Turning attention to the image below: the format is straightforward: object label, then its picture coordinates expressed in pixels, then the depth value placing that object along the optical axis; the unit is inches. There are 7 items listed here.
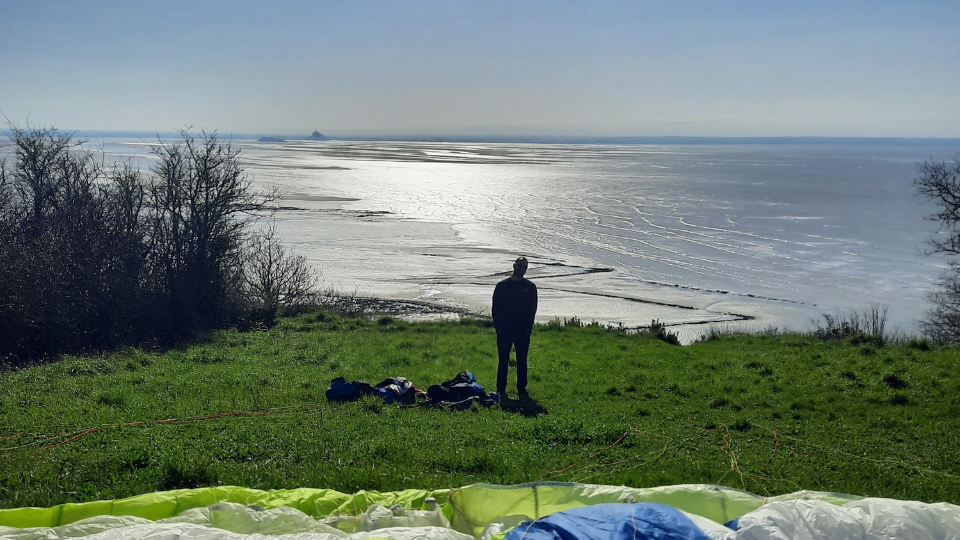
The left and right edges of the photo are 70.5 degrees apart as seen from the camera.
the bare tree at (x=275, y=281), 1000.9
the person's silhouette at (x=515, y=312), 393.7
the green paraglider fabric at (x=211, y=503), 212.1
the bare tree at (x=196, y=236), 857.5
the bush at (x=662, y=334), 695.7
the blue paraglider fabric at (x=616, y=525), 185.3
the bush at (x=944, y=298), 852.0
